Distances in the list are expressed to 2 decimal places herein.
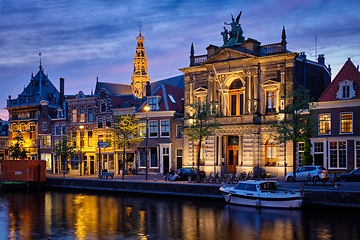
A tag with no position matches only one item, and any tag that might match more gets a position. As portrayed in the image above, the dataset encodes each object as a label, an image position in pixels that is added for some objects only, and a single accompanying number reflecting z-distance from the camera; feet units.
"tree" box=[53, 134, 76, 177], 194.81
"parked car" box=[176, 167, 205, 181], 148.15
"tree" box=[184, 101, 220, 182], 139.44
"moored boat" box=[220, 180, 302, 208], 99.81
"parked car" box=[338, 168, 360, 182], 120.98
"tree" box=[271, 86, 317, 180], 122.93
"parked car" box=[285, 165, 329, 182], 122.82
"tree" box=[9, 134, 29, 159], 236.84
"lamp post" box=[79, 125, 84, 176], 218.13
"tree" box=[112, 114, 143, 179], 165.99
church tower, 546.26
